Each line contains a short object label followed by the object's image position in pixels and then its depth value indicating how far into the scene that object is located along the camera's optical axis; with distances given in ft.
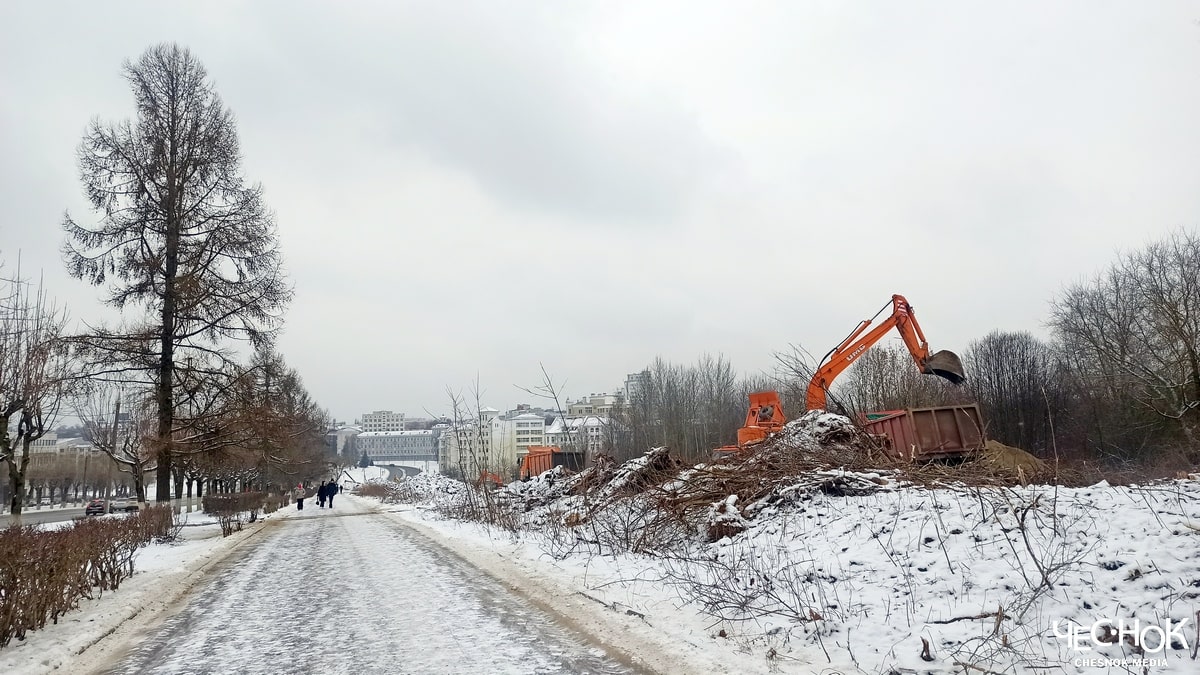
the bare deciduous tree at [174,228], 66.08
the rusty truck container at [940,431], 45.52
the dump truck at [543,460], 96.85
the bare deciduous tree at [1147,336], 103.24
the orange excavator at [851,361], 54.60
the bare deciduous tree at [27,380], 44.16
